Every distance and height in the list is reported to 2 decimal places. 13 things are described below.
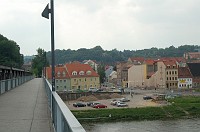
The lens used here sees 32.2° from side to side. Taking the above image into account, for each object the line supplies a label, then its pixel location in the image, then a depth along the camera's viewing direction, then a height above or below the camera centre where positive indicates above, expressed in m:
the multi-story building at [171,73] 85.75 +0.78
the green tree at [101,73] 115.94 +1.16
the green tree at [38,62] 102.50 +4.38
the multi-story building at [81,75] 77.06 +0.34
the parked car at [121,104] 56.81 -4.59
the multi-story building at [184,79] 86.69 -0.73
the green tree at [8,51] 67.30 +5.15
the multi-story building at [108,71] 137.25 +2.18
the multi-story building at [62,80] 76.00 -0.73
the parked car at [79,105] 59.42 -4.86
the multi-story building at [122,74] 107.31 +0.76
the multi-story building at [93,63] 139.23 +5.64
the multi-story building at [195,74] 88.31 +0.51
